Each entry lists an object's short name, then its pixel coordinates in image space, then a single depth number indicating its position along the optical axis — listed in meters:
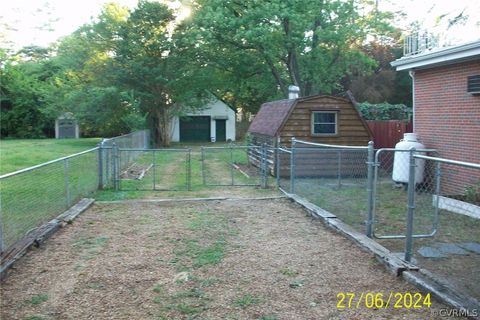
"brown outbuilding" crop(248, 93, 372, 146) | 14.66
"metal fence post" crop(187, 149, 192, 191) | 11.92
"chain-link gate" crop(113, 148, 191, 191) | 12.23
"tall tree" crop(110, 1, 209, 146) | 27.53
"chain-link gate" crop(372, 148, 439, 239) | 7.16
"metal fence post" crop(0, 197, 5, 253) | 5.36
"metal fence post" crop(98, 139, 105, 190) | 11.62
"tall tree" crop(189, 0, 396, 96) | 22.09
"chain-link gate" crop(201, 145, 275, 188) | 13.06
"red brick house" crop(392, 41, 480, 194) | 10.11
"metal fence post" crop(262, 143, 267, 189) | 12.23
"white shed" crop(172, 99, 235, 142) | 37.34
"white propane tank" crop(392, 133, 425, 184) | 11.68
